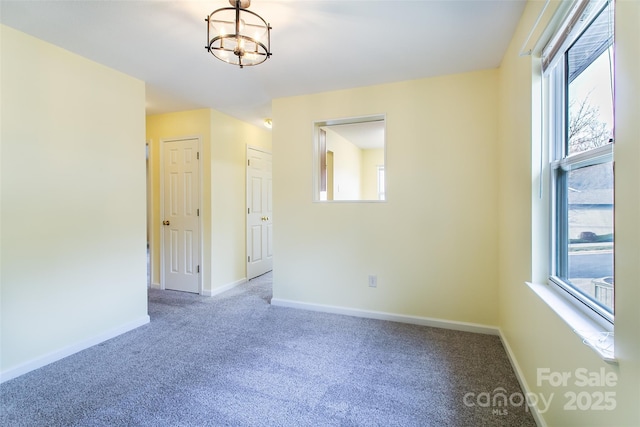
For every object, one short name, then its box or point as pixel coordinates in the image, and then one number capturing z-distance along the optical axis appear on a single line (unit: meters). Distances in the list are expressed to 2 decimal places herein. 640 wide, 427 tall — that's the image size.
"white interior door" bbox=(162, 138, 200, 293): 3.98
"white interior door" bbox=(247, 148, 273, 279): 4.62
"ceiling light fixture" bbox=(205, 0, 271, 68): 1.76
